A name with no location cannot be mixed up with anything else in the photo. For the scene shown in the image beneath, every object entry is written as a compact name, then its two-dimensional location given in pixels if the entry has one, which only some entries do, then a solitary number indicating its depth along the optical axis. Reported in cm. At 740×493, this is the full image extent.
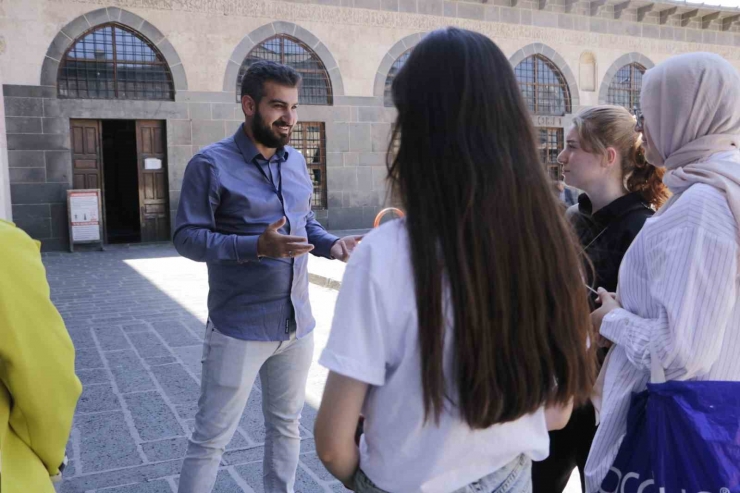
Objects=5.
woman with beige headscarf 163
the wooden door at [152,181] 1511
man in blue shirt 270
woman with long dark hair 125
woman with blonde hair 244
